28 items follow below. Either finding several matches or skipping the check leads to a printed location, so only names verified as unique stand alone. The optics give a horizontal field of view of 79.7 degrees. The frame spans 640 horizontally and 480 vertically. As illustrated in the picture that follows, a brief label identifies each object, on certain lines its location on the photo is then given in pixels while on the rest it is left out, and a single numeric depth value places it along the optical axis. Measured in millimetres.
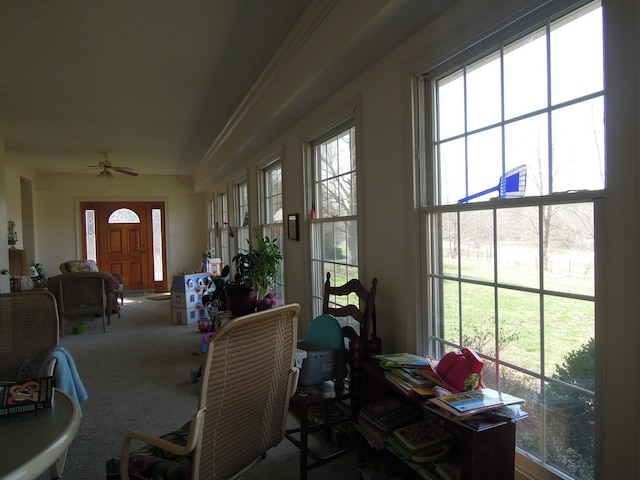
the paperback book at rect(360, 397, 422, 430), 1884
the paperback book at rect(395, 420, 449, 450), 1667
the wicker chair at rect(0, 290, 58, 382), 2193
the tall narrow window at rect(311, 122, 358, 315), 2926
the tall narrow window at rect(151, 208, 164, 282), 9477
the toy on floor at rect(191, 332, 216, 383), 3509
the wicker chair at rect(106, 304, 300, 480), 1269
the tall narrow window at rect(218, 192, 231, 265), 7426
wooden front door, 9055
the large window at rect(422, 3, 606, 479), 1354
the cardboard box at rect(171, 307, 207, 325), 5816
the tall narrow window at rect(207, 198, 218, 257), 8559
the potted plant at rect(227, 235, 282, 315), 4133
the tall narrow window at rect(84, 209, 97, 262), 8891
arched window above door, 9172
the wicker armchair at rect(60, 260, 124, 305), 6812
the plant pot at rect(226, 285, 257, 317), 4121
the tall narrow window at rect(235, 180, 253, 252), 6102
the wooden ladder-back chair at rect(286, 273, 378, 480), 2045
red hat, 1596
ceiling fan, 6169
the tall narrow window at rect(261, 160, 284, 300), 4609
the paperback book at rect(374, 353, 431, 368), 1862
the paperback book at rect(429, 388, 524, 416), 1389
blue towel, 2111
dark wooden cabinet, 1353
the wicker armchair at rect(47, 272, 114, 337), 5211
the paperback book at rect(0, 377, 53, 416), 1333
